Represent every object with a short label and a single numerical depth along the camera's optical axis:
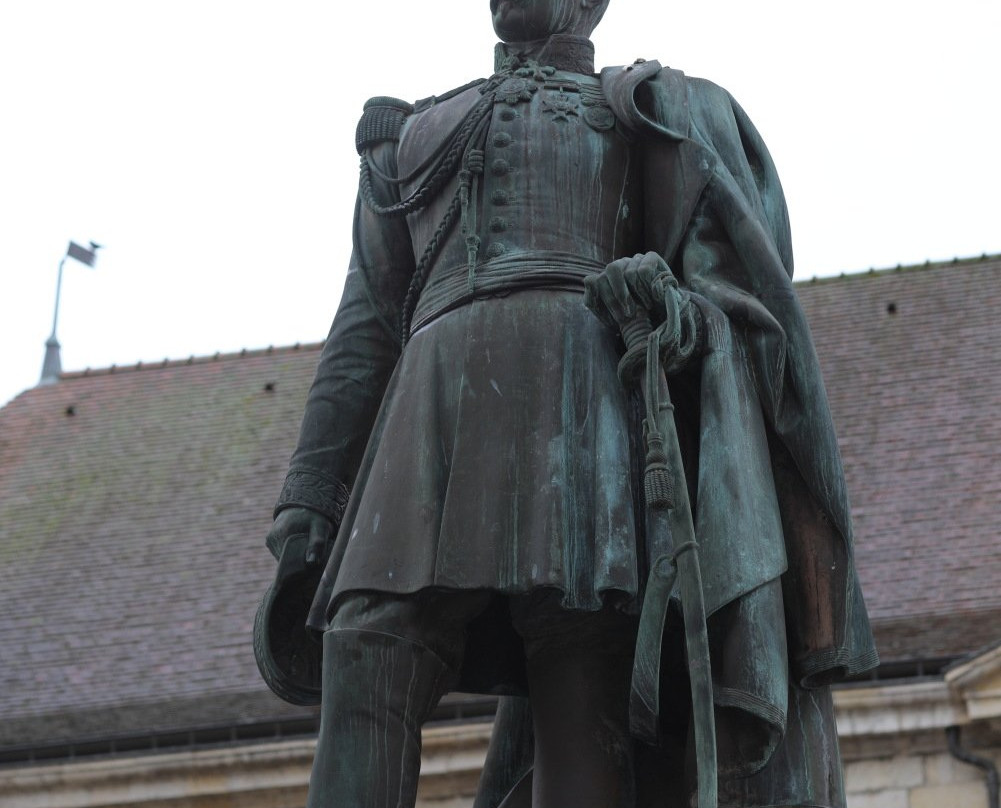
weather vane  39.77
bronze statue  5.75
